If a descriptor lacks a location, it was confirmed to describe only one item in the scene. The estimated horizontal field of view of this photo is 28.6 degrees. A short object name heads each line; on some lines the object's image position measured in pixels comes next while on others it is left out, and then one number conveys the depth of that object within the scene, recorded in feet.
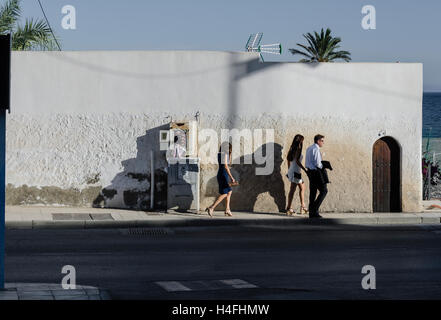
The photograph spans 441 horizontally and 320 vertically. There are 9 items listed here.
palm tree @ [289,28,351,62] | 188.14
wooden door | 66.44
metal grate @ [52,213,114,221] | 57.88
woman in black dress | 59.88
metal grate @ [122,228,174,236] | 53.06
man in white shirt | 60.59
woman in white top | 61.62
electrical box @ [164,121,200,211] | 61.77
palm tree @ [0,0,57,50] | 92.32
